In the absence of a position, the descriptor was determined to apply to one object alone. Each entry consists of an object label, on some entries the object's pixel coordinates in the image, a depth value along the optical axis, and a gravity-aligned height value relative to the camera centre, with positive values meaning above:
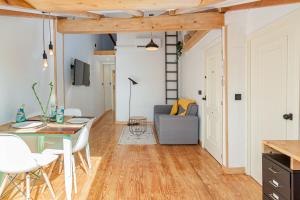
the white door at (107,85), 10.02 +0.47
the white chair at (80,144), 2.65 -0.59
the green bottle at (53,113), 3.11 -0.24
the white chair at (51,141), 3.12 -0.63
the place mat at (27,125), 2.56 -0.34
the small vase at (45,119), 2.96 -0.31
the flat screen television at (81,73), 5.23 +0.57
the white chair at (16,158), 1.93 -0.55
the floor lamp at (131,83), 7.11 +0.39
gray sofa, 4.74 -0.70
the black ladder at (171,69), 7.30 +0.86
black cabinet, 1.43 -0.57
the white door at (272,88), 2.21 +0.08
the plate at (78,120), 2.86 -0.32
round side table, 5.98 -0.94
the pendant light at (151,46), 5.48 +1.19
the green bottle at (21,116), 2.84 -0.25
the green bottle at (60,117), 2.88 -0.27
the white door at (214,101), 3.70 -0.10
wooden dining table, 2.30 -0.38
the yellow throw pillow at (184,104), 5.11 -0.19
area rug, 5.01 -1.01
